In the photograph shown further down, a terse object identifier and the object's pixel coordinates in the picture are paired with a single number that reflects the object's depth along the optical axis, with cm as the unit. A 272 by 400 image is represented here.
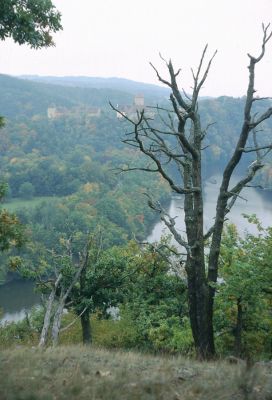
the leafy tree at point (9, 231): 847
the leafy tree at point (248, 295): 988
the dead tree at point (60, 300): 1402
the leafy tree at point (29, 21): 750
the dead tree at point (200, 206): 955
